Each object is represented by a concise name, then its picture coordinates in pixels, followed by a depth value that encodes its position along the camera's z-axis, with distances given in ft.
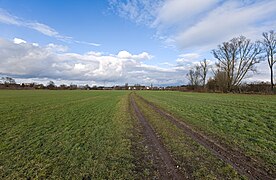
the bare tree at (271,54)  174.50
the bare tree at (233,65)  193.21
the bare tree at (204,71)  293.94
